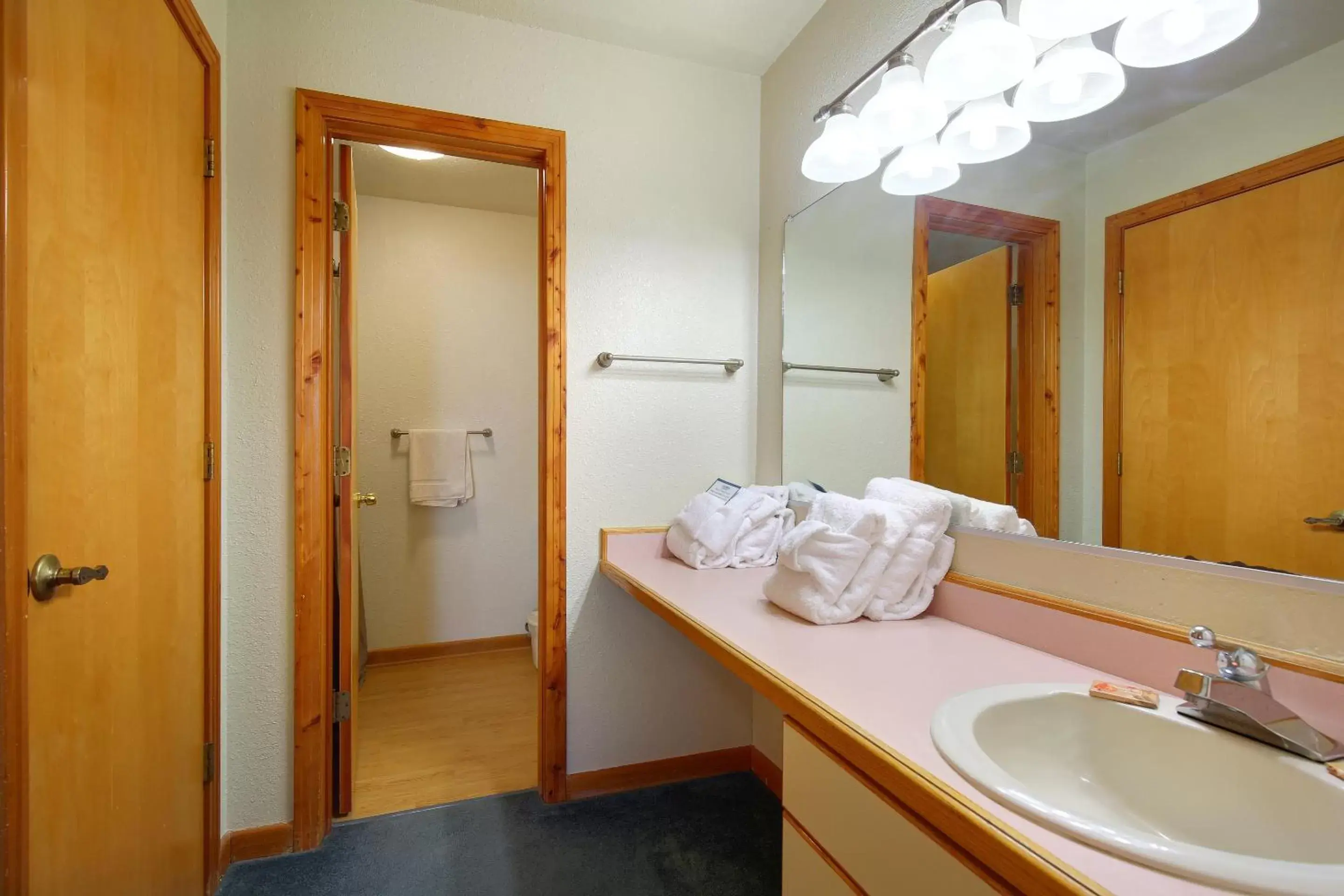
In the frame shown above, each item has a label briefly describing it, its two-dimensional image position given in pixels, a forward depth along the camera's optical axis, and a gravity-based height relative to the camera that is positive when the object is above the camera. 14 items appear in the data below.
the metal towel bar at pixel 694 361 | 1.89 +0.28
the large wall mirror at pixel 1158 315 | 0.77 +0.22
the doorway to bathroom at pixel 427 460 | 1.67 -0.07
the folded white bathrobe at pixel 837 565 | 1.16 -0.23
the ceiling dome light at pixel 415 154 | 2.44 +1.20
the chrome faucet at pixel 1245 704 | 0.65 -0.30
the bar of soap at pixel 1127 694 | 0.77 -0.33
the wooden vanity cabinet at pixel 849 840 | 0.61 -0.46
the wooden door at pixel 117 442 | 0.89 +0.00
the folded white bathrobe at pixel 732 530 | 1.72 -0.25
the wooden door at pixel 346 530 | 1.76 -0.25
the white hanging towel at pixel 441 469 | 2.98 -0.12
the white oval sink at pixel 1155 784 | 0.48 -0.37
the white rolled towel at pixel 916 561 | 1.20 -0.23
